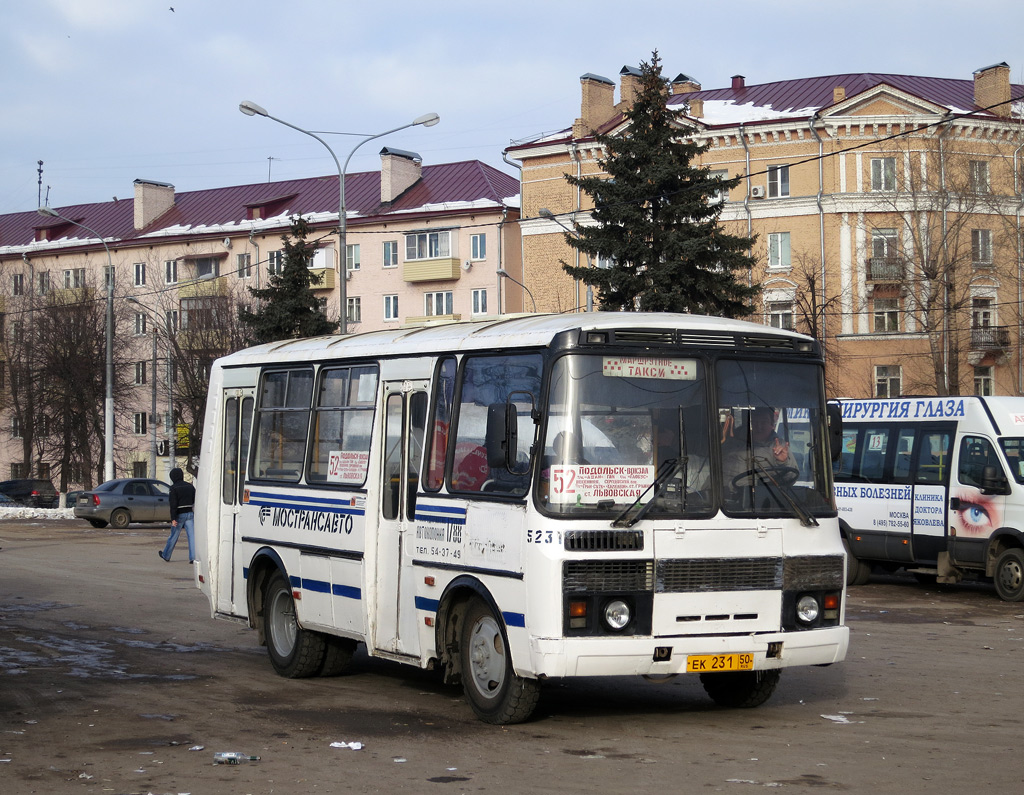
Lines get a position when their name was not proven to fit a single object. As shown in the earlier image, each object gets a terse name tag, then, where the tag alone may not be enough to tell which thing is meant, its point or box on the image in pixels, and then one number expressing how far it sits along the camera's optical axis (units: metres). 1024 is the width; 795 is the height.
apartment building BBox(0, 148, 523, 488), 68.94
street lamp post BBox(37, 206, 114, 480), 48.00
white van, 18.91
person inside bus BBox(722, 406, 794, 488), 9.35
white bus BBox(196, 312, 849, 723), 8.93
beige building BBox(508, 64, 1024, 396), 58.50
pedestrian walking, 24.27
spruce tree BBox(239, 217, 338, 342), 47.19
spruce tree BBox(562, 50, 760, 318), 36.22
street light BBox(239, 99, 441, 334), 33.53
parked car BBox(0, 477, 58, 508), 59.12
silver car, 41.28
